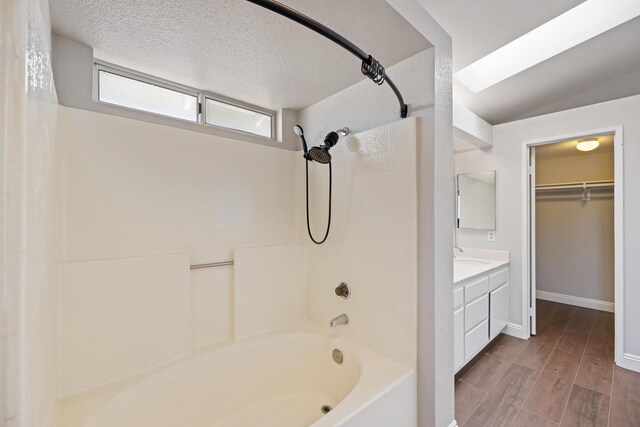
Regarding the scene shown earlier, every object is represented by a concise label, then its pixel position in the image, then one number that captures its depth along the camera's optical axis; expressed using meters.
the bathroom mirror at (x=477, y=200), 3.18
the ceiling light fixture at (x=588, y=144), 3.17
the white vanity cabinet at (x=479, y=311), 2.13
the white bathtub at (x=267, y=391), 1.23
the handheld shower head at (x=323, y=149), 1.69
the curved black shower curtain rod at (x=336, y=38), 0.85
